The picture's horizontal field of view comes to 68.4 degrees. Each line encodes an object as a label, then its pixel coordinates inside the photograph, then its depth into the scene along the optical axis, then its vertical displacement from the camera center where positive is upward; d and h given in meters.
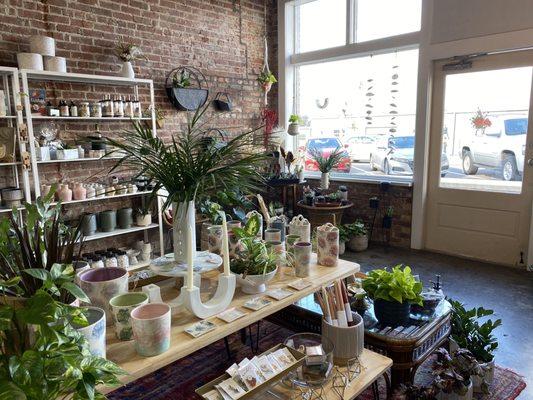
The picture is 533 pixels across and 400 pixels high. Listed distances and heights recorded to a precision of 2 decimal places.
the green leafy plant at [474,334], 2.09 -1.04
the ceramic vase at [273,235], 1.97 -0.47
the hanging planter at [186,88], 4.52 +0.61
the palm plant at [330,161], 5.01 -0.26
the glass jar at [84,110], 3.69 +0.29
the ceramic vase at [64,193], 3.59 -0.47
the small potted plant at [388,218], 4.79 -0.95
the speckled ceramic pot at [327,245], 1.90 -0.51
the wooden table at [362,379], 1.43 -0.91
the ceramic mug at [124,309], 1.23 -0.53
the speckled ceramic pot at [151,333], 1.17 -0.57
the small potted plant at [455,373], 1.75 -1.07
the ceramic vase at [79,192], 3.70 -0.47
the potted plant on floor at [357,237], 4.68 -1.15
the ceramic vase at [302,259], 1.78 -0.54
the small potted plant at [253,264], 1.61 -0.52
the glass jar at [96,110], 3.78 +0.30
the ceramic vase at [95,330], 1.04 -0.50
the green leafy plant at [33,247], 1.08 -0.30
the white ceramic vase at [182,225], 1.62 -0.35
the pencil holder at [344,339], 1.57 -0.80
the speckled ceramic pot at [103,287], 1.29 -0.48
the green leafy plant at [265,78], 5.54 +0.88
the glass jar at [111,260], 3.71 -1.12
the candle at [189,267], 1.36 -0.43
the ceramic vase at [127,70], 3.96 +0.71
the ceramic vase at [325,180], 5.02 -0.51
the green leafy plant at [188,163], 1.58 -0.09
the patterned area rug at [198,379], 2.10 -1.35
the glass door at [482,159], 3.93 -0.22
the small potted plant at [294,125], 5.35 +0.21
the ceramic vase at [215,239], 1.91 -0.48
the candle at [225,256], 1.47 -0.43
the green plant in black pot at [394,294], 1.85 -0.73
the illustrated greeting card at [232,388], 1.32 -0.84
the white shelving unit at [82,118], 3.30 +0.25
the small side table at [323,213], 4.70 -0.88
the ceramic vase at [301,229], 2.02 -0.45
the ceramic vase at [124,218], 4.02 -0.78
